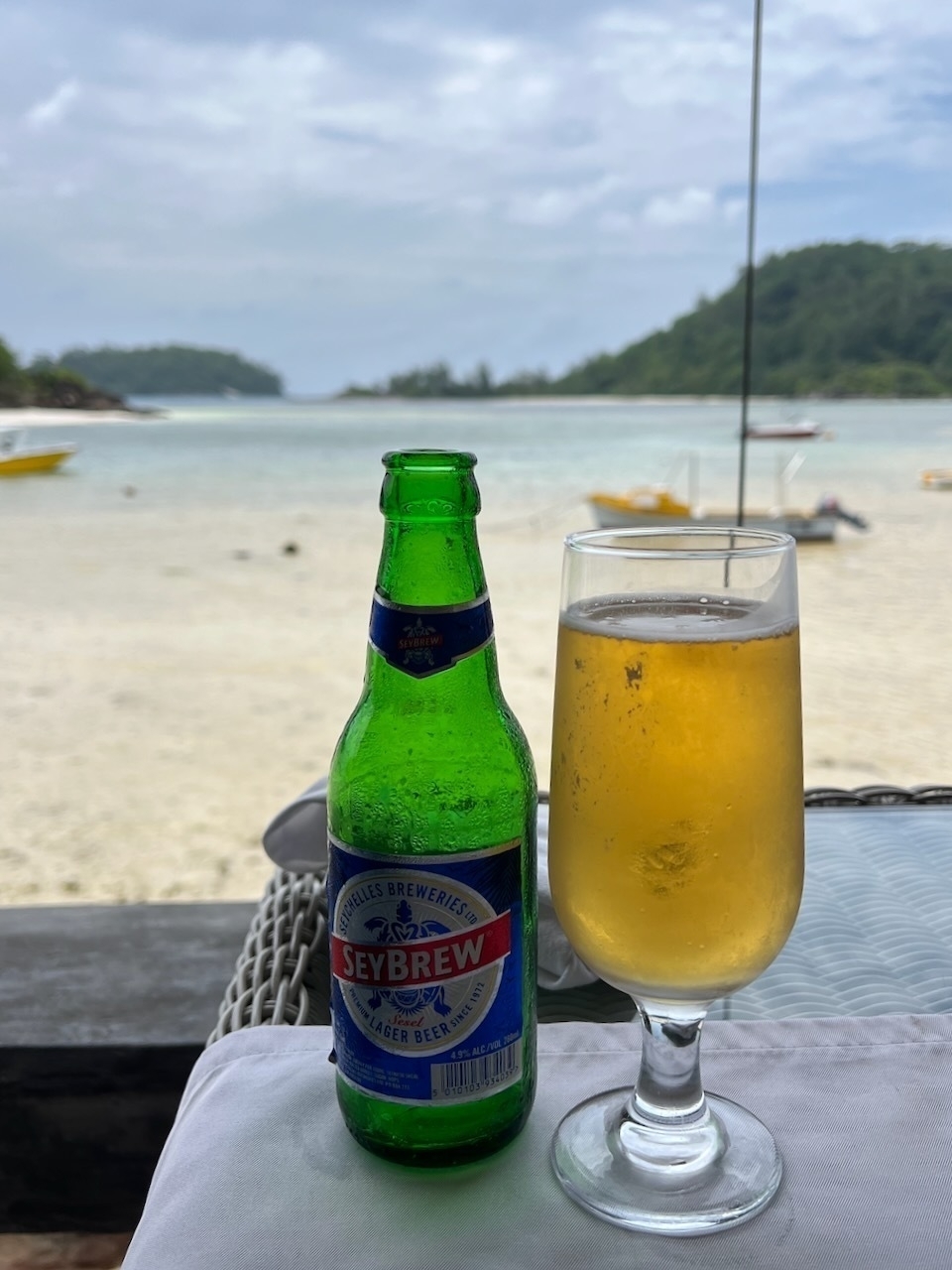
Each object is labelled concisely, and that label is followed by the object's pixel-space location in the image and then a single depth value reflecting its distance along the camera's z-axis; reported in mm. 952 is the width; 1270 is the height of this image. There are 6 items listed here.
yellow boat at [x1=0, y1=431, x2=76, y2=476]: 19234
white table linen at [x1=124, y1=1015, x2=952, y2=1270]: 474
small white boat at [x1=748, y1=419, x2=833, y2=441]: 24230
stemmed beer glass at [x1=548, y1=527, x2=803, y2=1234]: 496
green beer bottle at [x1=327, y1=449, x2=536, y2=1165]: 510
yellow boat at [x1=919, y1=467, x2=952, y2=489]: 16641
